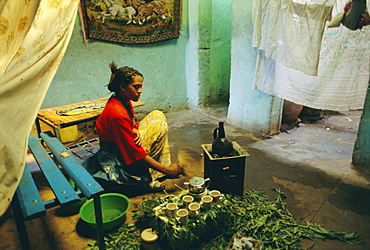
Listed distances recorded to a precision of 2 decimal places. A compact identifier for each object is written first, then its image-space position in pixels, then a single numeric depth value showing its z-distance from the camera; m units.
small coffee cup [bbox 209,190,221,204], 2.22
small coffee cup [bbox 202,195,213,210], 2.12
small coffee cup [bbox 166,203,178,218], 2.04
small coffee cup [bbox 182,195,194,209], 2.13
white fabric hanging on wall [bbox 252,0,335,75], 3.01
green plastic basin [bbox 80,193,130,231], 2.26
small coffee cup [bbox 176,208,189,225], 1.99
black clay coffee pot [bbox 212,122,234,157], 2.51
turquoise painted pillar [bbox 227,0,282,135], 4.39
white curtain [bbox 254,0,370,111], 3.02
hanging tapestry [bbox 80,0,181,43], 4.69
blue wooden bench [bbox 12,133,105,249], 1.68
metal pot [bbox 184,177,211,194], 2.22
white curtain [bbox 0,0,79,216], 1.30
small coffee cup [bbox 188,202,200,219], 2.04
